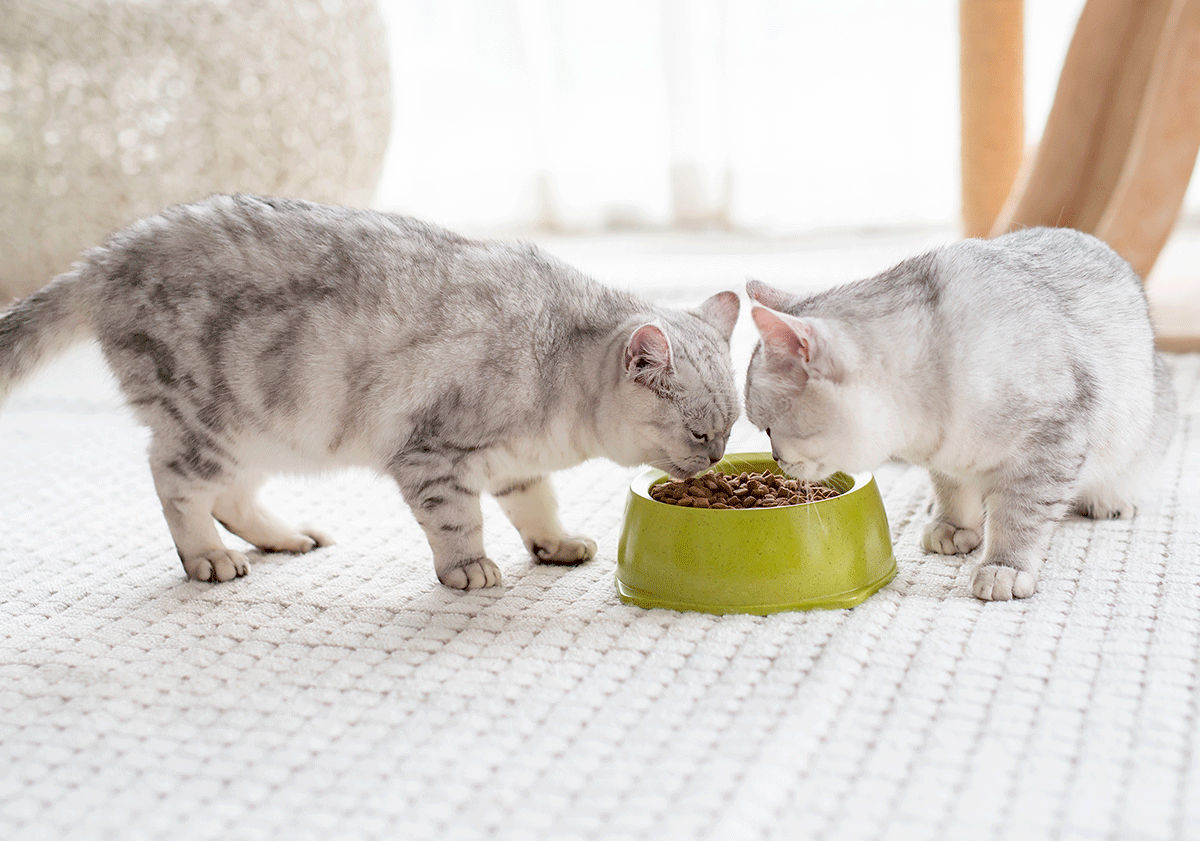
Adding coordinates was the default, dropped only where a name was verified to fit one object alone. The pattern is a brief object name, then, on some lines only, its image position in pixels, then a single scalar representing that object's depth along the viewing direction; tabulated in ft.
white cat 4.63
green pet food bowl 4.60
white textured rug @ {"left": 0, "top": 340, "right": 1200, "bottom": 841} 4.02
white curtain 9.40
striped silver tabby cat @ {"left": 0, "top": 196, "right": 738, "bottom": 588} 4.81
